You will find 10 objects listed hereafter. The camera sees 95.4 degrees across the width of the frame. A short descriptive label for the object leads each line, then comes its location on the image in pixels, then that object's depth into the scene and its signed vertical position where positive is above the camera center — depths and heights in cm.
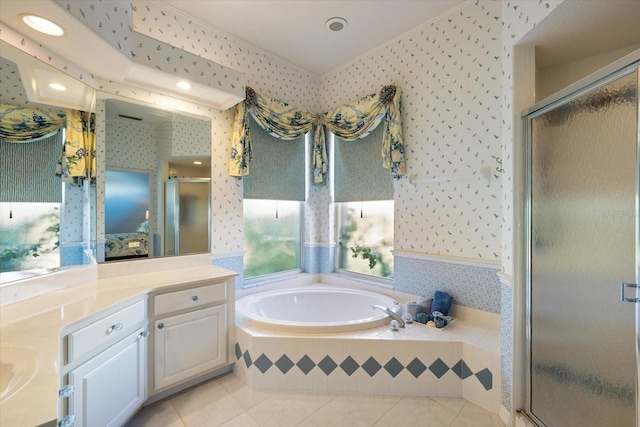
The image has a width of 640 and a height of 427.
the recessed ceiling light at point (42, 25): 137 +93
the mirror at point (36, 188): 144 +14
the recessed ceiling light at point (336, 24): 239 +159
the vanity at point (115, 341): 84 -56
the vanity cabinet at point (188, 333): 183 -80
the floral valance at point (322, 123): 260 +89
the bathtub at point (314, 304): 266 -87
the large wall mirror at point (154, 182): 210 +25
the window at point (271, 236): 302 -25
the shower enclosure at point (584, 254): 117 -19
